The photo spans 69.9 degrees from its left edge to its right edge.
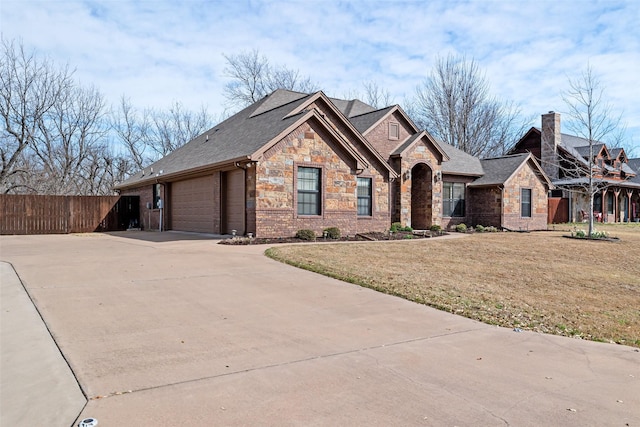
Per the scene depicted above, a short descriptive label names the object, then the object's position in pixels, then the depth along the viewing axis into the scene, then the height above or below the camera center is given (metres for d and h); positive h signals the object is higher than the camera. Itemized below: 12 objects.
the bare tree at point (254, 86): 40.75 +10.96
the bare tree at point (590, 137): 19.65 +3.28
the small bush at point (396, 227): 20.48 -0.86
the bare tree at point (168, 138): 43.28 +6.70
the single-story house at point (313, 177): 15.78 +1.32
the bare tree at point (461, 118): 40.72 +8.23
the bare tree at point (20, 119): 29.27 +5.81
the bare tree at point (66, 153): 32.81 +4.09
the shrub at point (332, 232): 16.42 -0.87
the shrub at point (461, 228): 22.69 -0.98
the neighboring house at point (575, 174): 32.53 +2.69
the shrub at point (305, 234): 15.56 -0.90
